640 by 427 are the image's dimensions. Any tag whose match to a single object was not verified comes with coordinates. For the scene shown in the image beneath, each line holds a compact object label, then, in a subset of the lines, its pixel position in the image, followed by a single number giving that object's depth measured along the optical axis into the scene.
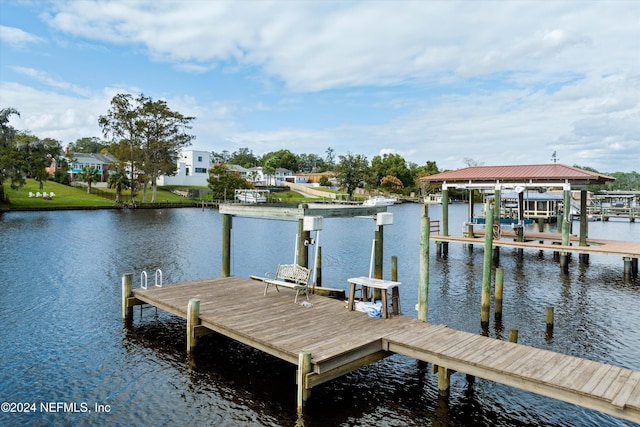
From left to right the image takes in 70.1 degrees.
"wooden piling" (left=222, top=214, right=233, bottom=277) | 19.02
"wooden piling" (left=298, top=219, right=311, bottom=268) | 15.65
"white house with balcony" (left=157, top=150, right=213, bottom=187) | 103.31
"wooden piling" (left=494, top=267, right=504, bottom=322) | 16.47
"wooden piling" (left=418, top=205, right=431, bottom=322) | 12.74
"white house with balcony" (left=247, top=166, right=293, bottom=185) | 114.94
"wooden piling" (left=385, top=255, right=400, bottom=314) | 12.87
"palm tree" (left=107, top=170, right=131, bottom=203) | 76.19
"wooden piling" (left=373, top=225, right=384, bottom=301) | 16.78
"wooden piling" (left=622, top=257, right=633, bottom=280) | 24.23
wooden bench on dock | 14.85
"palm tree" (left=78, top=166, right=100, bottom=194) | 81.56
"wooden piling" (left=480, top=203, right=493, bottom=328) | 15.77
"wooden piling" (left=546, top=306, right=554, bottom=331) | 15.48
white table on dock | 12.46
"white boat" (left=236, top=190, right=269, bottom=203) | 64.69
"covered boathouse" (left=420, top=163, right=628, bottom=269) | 26.83
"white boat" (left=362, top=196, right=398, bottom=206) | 94.99
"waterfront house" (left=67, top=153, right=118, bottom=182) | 94.62
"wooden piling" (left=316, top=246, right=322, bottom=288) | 20.91
